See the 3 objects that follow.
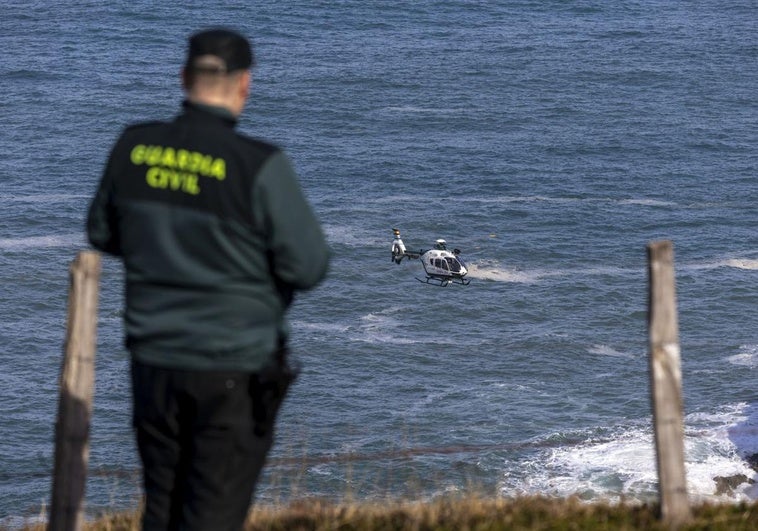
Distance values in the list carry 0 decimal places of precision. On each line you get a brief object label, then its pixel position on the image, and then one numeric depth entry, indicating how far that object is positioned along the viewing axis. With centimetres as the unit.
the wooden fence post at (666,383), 1498
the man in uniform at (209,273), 1120
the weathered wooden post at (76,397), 1459
